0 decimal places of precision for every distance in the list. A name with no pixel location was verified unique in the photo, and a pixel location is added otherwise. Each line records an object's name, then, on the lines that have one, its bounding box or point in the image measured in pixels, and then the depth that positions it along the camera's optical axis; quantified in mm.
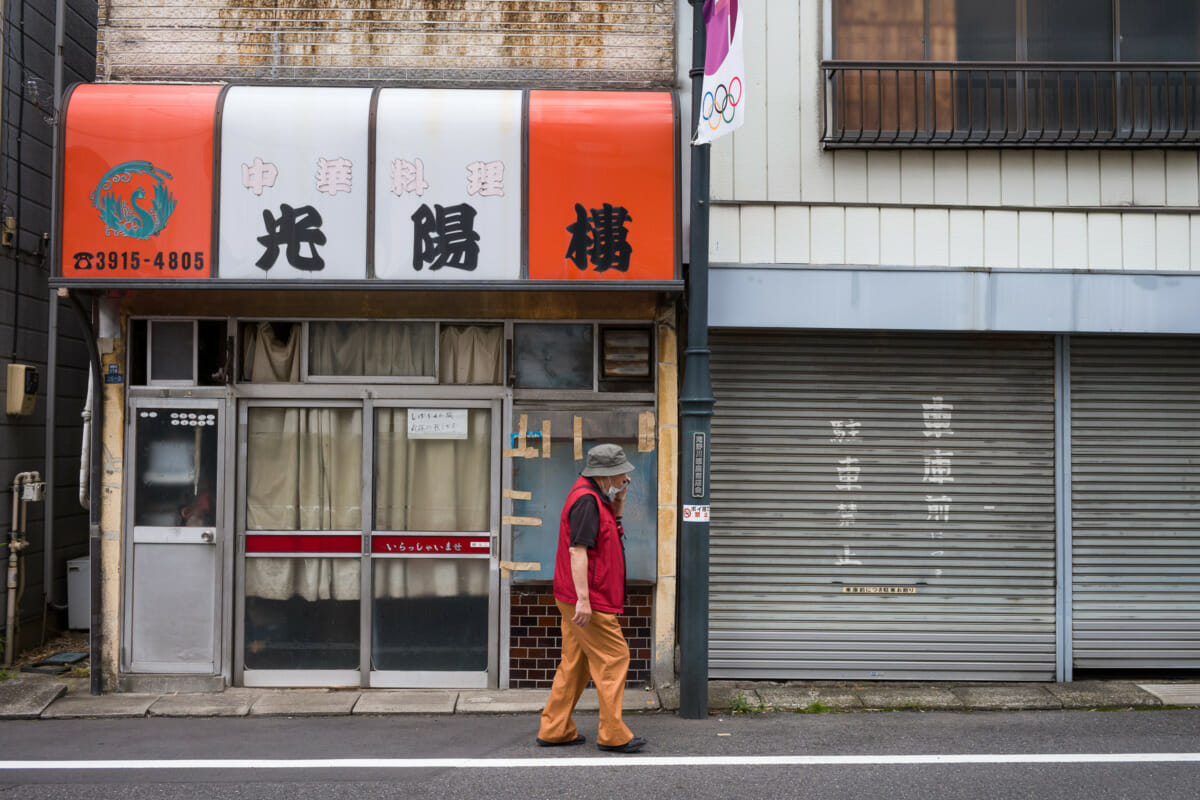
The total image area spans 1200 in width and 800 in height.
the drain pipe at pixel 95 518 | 7406
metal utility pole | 6832
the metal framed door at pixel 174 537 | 7551
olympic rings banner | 6293
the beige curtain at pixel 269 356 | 7727
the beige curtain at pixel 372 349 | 7762
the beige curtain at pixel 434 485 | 7711
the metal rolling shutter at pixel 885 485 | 7824
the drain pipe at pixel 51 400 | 8672
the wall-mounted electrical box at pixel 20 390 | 8195
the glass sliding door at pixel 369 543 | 7652
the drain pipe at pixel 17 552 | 8148
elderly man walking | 5832
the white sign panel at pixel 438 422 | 7738
